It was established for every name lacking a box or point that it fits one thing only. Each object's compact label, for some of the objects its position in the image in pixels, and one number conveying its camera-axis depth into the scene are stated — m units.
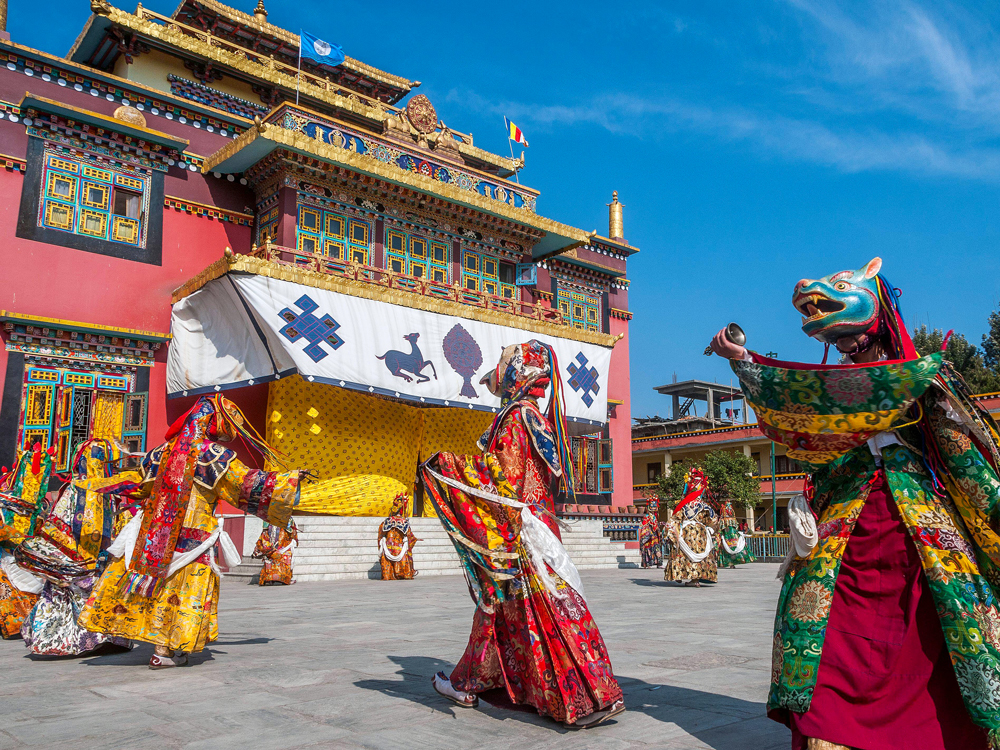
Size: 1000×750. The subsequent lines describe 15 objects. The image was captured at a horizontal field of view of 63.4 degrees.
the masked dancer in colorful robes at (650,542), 18.70
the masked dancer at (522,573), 3.74
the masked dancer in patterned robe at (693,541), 12.76
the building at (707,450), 35.00
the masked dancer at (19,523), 6.23
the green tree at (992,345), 35.62
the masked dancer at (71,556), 5.73
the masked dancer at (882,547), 2.74
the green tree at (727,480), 31.77
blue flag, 19.62
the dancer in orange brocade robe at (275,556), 12.63
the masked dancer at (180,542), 5.29
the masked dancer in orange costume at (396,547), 13.90
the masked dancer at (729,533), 17.27
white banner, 14.94
